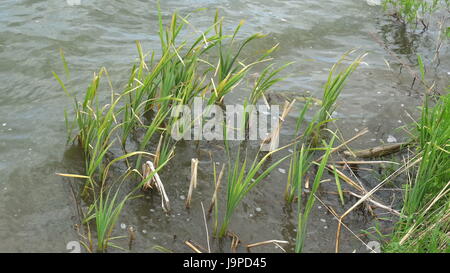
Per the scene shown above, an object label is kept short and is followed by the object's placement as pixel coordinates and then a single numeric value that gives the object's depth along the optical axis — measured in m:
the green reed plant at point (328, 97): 3.61
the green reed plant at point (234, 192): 2.85
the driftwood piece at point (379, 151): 3.97
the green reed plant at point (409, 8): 6.24
